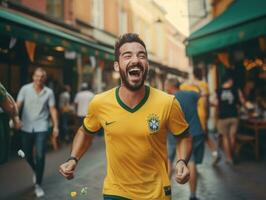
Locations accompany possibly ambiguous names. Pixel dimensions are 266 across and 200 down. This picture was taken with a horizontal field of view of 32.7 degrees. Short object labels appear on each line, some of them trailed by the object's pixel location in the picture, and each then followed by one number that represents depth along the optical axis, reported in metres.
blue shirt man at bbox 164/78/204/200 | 6.60
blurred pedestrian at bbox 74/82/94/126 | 13.80
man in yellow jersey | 2.87
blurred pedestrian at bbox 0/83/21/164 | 4.32
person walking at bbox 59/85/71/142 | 13.88
